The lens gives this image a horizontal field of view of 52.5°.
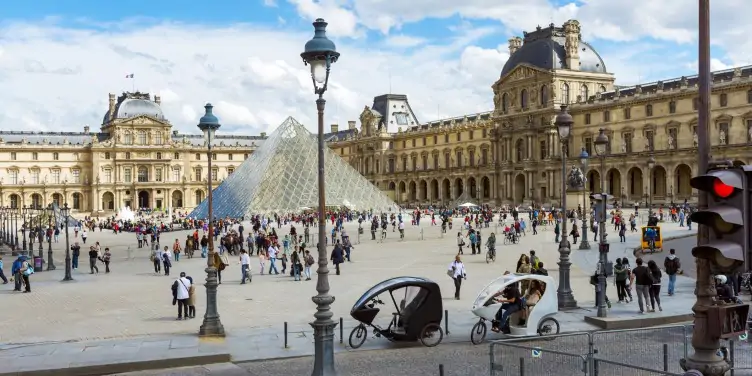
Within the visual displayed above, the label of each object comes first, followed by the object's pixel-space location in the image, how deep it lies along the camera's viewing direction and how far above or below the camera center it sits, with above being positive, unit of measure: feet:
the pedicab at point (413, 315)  40.91 -6.23
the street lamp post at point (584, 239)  93.61 -5.24
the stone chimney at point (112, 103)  351.05 +47.23
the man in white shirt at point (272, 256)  78.23 -5.48
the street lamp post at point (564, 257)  50.60 -3.96
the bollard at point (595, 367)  27.44 -6.21
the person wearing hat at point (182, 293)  51.24 -5.98
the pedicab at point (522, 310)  41.96 -6.21
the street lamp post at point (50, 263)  90.77 -6.78
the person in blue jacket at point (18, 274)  69.10 -6.12
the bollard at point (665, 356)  31.13 -6.57
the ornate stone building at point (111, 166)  324.19 +17.41
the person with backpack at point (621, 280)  52.54 -5.77
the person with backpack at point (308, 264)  72.08 -5.88
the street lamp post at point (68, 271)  77.10 -6.68
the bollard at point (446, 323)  44.50 -7.37
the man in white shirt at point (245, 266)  71.00 -5.86
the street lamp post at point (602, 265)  46.54 -4.21
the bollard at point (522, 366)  29.65 -6.55
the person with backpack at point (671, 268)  56.08 -5.30
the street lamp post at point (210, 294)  44.35 -5.27
